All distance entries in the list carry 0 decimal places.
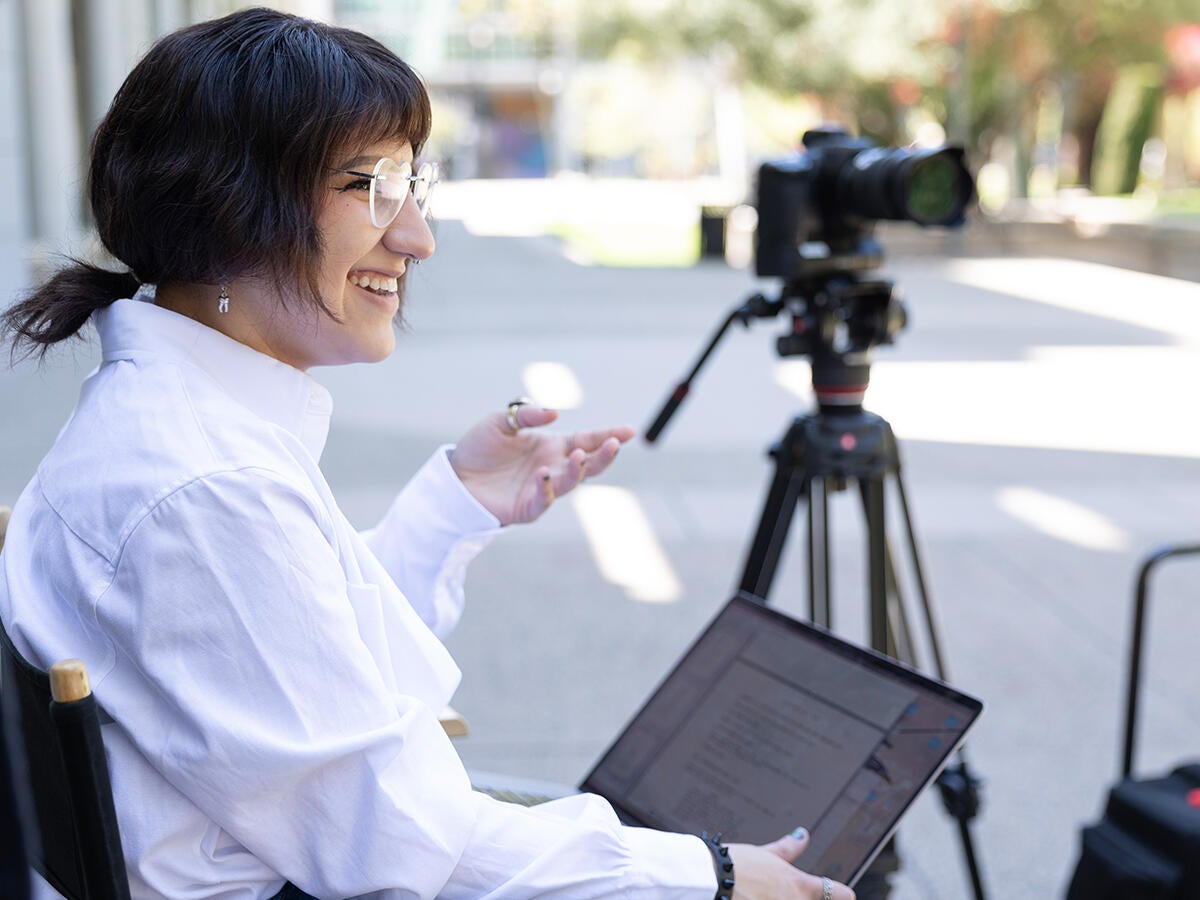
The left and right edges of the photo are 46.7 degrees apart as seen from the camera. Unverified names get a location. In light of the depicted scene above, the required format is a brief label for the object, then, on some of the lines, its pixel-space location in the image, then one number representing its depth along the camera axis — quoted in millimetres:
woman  1207
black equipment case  1900
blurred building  55844
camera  2314
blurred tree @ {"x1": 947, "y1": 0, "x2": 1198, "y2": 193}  20484
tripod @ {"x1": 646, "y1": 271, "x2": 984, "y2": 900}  2430
